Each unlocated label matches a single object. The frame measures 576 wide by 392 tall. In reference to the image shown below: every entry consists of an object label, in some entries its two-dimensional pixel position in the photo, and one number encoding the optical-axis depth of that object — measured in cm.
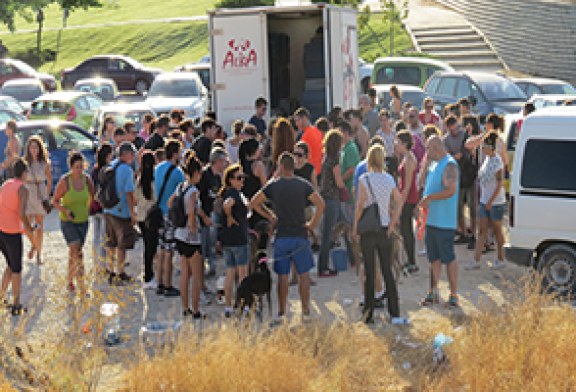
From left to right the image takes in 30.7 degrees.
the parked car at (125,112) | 2209
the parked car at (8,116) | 2271
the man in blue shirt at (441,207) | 1091
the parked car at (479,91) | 2286
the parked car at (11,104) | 2742
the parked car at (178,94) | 2508
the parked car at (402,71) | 2738
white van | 1117
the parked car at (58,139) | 1797
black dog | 1009
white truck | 1750
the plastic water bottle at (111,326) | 958
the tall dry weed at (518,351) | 848
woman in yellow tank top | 1161
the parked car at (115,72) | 4244
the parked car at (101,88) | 3434
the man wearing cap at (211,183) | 1141
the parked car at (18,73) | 4004
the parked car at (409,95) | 2322
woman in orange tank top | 1099
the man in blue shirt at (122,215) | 1191
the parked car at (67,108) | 2572
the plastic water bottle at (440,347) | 931
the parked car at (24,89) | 3369
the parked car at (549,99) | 2244
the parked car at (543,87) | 2597
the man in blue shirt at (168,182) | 1160
